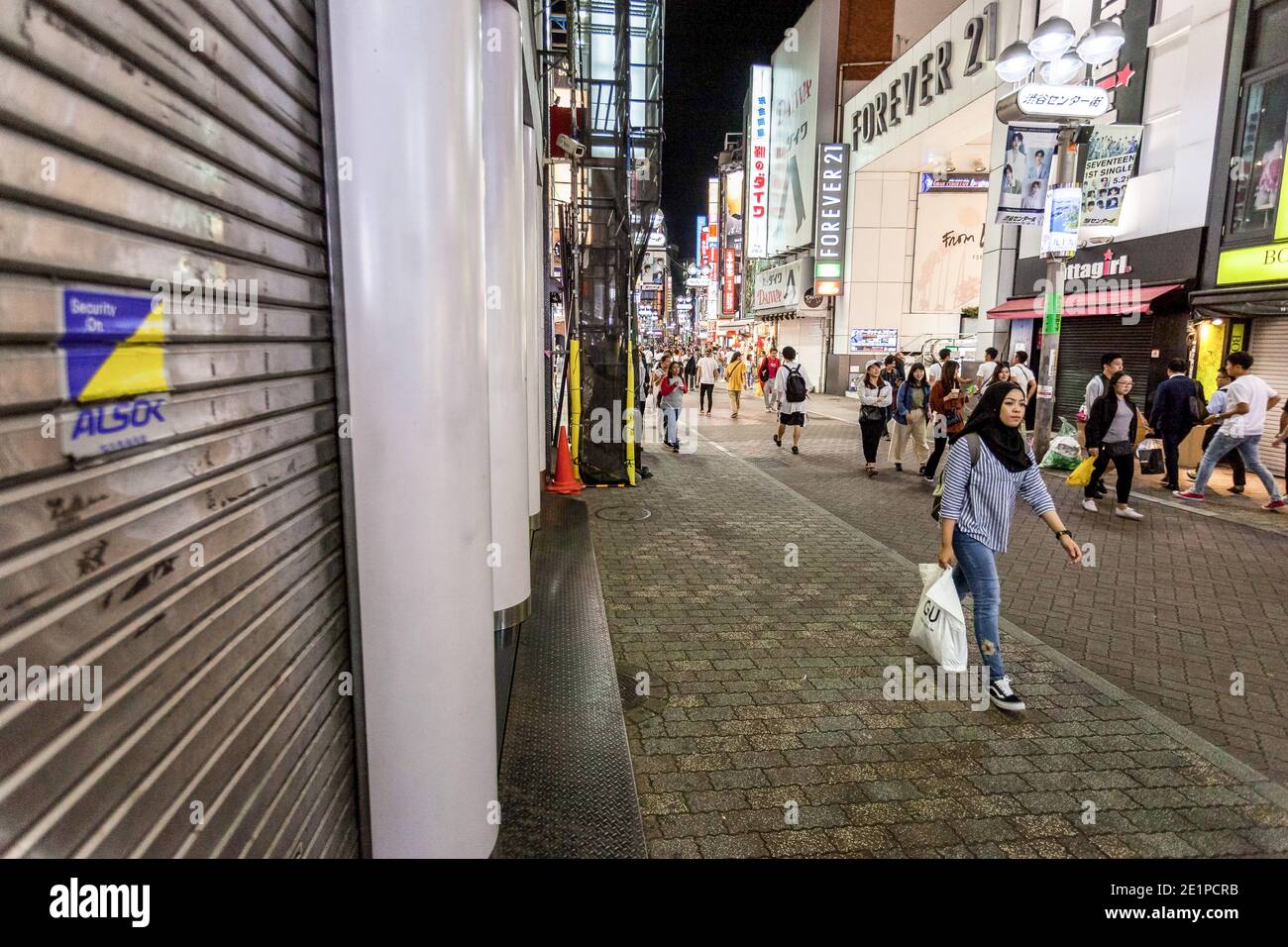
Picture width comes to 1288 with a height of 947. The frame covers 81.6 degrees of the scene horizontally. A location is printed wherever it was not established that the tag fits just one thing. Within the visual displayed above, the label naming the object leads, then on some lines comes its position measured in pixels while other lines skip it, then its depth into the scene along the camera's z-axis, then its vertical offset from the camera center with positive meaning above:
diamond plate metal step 3.19 -2.05
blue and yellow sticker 1.29 +0.00
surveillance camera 9.30 +2.59
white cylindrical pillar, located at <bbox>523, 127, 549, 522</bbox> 8.38 +0.51
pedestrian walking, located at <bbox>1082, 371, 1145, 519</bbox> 9.16 -0.79
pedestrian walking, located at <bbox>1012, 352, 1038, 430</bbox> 13.25 -0.22
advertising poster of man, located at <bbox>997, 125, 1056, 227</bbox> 12.86 +3.24
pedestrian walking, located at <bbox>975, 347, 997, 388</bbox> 14.67 -0.20
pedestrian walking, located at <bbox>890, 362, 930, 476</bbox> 12.16 -0.80
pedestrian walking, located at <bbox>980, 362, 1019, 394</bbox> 12.02 -0.21
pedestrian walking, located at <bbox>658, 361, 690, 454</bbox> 15.05 -1.00
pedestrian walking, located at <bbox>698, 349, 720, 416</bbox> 22.94 -0.59
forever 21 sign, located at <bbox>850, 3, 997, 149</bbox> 21.17 +9.30
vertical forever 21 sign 32.44 +6.10
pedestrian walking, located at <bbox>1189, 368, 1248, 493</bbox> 10.26 -1.35
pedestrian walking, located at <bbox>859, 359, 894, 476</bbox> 12.16 -0.76
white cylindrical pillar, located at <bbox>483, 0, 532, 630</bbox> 5.53 +0.40
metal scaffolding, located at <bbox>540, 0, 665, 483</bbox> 10.65 +1.46
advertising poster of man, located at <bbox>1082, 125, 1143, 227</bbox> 14.92 +3.88
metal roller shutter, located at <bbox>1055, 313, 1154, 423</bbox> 15.18 +0.27
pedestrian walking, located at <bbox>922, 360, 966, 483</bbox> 11.39 -0.70
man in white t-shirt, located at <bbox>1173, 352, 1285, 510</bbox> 9.66 -0.68
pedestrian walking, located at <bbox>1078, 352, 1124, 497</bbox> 9.44 -0.33
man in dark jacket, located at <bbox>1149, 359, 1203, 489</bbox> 10.64 -0.69
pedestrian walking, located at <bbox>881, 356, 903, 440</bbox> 15.06 -0.30
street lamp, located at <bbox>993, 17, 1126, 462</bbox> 11.29 +4.16
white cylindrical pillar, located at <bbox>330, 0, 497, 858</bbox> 2.31 -0.16
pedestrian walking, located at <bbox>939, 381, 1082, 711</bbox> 4.44 -0.84
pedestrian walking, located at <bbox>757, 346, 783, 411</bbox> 21.58 -0.49
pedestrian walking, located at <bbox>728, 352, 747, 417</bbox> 22.11 -0.70
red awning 14.44 +1.25
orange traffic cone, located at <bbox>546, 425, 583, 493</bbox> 11.02 -1.86
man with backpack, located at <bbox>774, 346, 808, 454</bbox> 14.55 -0.71
